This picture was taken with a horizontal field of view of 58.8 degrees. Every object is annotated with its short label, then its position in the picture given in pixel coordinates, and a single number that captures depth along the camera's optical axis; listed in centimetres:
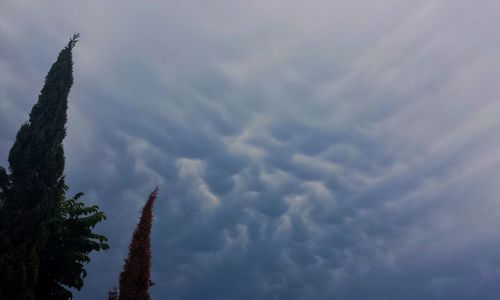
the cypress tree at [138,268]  2253
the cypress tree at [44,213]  2384
